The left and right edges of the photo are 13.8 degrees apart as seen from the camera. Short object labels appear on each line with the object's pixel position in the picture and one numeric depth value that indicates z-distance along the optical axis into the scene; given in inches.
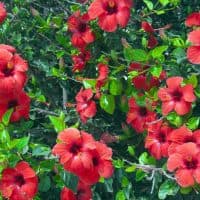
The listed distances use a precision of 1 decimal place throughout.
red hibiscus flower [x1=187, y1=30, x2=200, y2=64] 87.4
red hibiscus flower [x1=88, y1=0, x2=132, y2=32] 92.2
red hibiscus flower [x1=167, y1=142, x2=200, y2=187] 84.9
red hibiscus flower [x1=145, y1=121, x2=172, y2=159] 90.2
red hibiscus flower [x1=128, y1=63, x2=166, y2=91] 93.0
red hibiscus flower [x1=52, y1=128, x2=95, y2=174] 83.9
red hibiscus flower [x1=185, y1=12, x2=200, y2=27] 92.1
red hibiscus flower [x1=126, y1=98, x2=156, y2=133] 94.2
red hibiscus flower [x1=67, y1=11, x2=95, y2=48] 97.1
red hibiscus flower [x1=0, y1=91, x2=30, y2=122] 88.8
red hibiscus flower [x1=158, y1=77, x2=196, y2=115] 88.1
